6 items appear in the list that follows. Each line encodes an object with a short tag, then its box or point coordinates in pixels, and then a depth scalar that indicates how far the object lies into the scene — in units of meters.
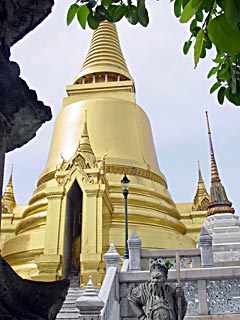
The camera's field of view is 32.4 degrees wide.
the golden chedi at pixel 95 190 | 12.71
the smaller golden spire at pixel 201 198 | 19.74
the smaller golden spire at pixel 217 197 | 15.12
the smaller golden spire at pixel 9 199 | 20.22
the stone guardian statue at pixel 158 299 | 4.93
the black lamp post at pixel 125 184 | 11.22
